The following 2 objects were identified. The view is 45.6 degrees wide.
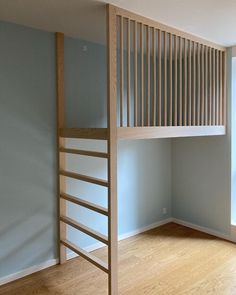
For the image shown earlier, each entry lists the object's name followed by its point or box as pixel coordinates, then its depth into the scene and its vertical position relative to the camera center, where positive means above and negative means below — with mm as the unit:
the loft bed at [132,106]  2207 +332
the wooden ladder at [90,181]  2203 -367
